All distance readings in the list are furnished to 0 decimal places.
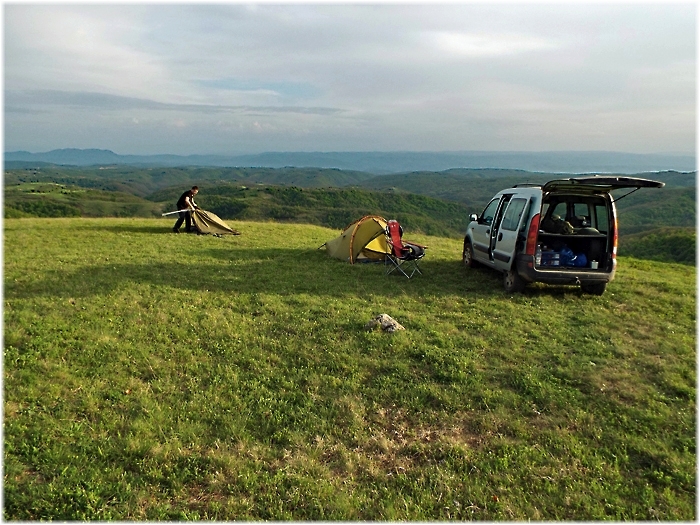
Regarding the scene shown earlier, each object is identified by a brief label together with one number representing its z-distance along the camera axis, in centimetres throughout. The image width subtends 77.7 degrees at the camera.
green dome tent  1472
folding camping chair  1341
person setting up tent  1956
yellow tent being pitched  1966
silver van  1021
